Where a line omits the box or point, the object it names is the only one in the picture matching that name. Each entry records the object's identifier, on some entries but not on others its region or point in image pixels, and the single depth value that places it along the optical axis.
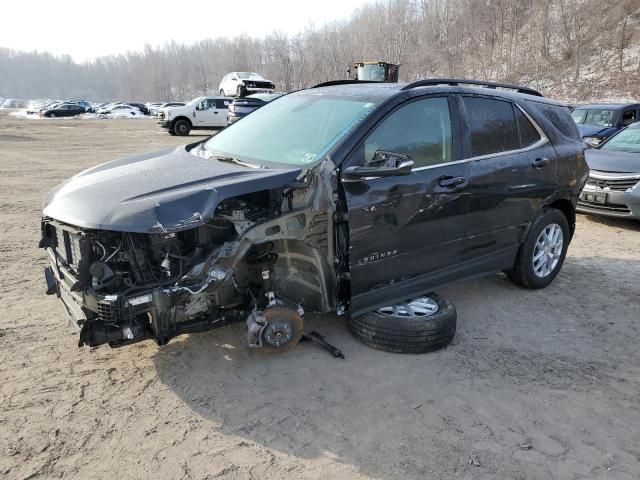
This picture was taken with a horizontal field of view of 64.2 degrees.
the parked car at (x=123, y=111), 48.81
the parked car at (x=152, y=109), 54.80
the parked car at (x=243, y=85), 29.89
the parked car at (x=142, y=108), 52.44
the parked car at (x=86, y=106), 50.15
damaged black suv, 3.05
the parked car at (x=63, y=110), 44.22
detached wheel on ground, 3.72
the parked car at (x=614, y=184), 7.39
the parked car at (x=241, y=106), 19.48
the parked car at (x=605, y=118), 13.19
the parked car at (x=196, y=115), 23.19
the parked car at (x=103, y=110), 49.62
